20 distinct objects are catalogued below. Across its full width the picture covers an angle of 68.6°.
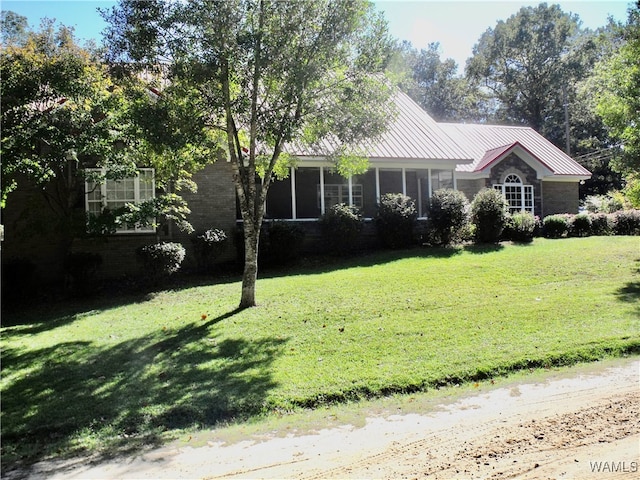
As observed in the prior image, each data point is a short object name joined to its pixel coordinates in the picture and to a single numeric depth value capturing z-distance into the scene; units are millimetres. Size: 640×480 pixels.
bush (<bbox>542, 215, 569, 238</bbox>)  18234
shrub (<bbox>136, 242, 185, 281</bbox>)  12086
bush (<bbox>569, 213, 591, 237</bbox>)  18922
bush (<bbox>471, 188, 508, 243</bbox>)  15797
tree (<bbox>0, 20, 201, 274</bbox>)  8844
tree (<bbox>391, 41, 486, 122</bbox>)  48406
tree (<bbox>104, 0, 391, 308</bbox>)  8125
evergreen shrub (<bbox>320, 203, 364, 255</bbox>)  14875
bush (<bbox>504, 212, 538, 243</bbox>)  16609
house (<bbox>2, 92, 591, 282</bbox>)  13453
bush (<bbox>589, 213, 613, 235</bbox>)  19406
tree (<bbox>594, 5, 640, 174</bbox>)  12125
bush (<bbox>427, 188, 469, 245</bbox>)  15484
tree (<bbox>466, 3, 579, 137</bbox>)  44844
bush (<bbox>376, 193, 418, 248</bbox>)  15539
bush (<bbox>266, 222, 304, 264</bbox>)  13898
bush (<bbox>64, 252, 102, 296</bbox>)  11789
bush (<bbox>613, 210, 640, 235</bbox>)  19469
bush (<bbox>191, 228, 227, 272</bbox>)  13438
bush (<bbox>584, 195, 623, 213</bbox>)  25109
